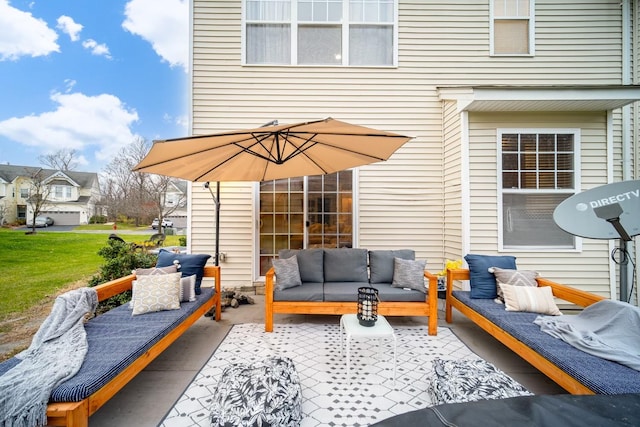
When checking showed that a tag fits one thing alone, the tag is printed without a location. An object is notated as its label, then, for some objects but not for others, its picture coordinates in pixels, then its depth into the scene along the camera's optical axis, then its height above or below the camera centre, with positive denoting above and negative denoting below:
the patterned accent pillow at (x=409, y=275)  3.57 -0.74
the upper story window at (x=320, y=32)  4.97 +3.19
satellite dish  2.51 +0.04
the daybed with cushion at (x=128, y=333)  1.63 -0.98
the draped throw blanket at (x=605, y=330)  2.05 -0.92
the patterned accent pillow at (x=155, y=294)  2.89 -0.81
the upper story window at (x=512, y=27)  4.95 +3.29
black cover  0.81 -0.58
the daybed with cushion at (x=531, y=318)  1.85 -1.00
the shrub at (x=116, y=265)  3.84 -0.69
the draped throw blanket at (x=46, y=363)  1.51 -0.94
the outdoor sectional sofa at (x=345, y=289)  3.46 -0.91
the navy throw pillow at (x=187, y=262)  3.55 -0.58
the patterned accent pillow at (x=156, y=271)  3.24 -0.64
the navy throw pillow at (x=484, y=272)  3.44 -0.68
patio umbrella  2.39 +0.66
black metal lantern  2.56 -0.83
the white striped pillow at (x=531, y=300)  2.97 -0.87
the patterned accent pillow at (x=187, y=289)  3.27 -0.84
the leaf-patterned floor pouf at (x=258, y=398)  1.70 -1.15
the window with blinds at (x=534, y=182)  4.36 +0.53
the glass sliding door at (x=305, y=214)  5.01 +0.03
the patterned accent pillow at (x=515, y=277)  3.27 -0.70
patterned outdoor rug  2.05 -1.39
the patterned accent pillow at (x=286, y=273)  3.63 -0.74
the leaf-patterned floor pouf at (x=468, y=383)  1.87 -1.14
